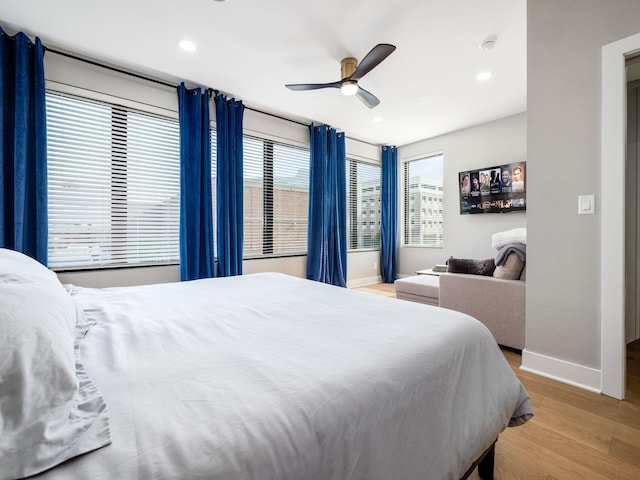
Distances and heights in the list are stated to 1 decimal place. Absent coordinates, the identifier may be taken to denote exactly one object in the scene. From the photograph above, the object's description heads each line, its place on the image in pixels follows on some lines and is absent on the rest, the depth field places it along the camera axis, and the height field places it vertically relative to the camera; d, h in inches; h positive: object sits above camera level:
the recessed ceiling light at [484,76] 123.6 +71.1
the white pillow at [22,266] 36.5 -3.8
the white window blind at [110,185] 107.7 +22.1
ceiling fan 96.4 +58.5
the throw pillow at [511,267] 98.4 -10.1
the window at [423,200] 217.8 +30.4
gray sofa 95.1 -22.7
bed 20.0 -14.3
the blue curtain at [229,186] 138.3 +25.7
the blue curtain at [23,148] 93.2 +30.2
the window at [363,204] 216.2 +26.7
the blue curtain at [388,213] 228.4 +19.8
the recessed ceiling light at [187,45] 100.6 +68.8
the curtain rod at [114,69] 105.1 +68.2
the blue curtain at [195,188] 128.4 +23.1
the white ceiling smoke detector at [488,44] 100.7 +69.1
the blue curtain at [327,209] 179.0 +19.0
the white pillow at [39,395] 18.2 -11.7
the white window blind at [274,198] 159.6 +24.1
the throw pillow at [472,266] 108.7 -10.9
